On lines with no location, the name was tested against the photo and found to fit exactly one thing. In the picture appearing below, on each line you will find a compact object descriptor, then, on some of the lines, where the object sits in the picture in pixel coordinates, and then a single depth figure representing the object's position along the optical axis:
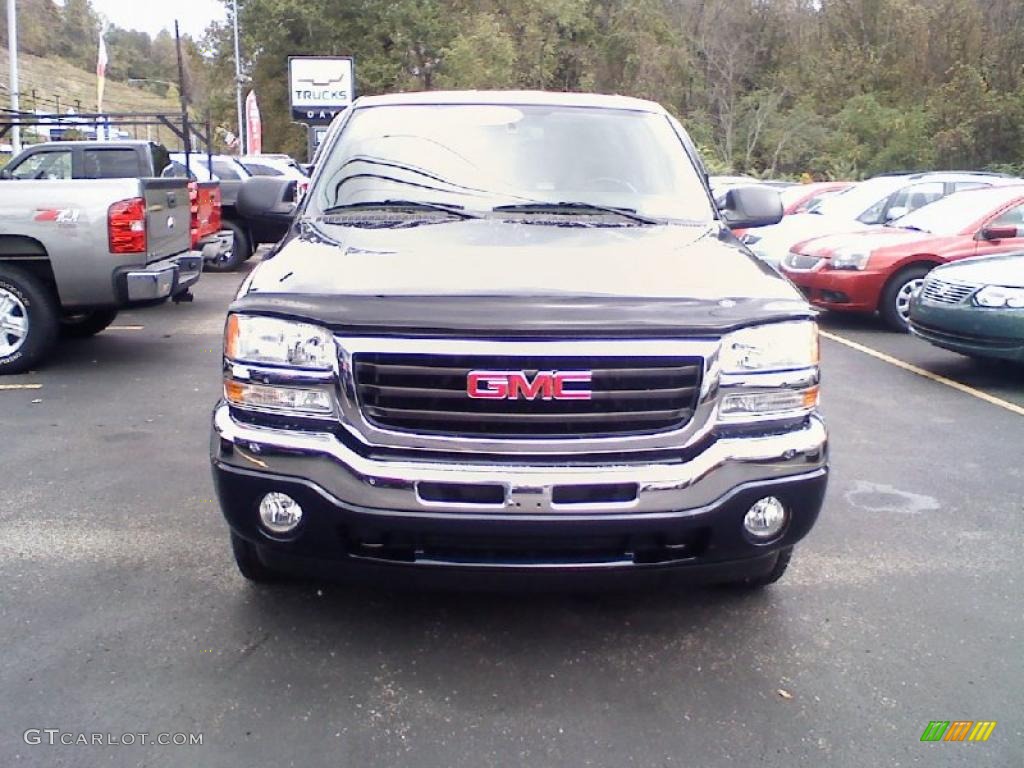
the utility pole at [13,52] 22.25
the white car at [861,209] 12.76
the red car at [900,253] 9.91
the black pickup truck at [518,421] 2.94
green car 7.32
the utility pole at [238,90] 41.22
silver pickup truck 7.26
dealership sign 26.70
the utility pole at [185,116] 10.55
